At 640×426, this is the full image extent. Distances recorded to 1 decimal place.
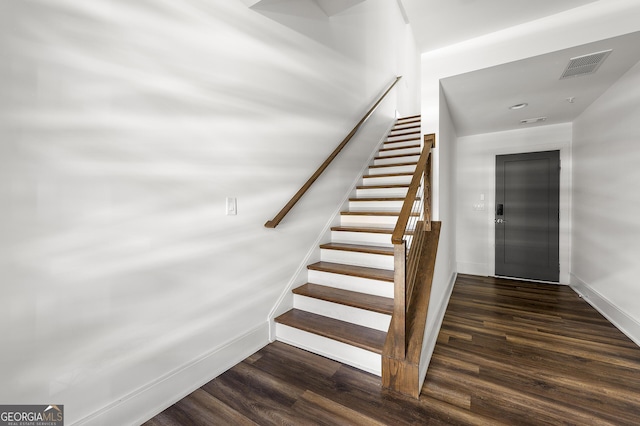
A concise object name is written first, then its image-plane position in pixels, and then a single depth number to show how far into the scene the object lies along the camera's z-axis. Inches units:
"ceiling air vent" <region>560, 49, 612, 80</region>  87.0
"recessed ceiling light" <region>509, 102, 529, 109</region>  128.2
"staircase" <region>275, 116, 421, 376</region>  80.9
